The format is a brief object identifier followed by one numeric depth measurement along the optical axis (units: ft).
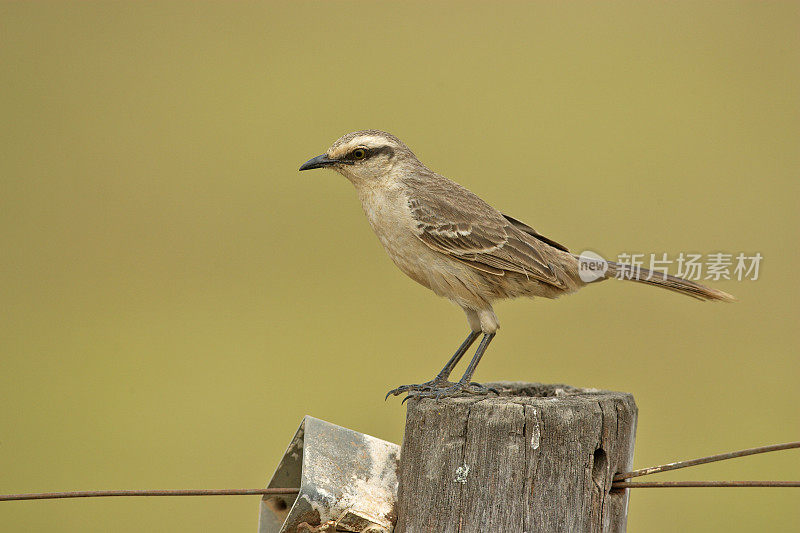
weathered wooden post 23.44
